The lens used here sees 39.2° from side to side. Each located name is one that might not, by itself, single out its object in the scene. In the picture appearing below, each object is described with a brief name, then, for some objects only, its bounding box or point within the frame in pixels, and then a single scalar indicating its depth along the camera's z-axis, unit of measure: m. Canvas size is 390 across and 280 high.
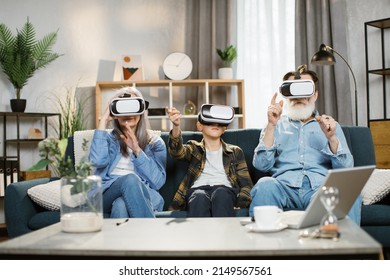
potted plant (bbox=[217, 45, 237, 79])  4.81
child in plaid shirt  2.68
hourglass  1.42
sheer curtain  4.80
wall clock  4.92
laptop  1.47
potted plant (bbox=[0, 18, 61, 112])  4.48
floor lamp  3.77
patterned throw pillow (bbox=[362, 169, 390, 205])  2.64
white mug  1.56
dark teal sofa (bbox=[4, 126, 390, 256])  2.60
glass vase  1.67
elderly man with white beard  2.49
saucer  1.54
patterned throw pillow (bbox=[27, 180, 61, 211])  2.67
